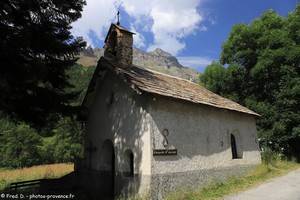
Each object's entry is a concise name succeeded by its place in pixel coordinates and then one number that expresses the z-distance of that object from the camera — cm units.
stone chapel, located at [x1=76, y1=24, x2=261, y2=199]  1180
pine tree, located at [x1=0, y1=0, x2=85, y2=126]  923
